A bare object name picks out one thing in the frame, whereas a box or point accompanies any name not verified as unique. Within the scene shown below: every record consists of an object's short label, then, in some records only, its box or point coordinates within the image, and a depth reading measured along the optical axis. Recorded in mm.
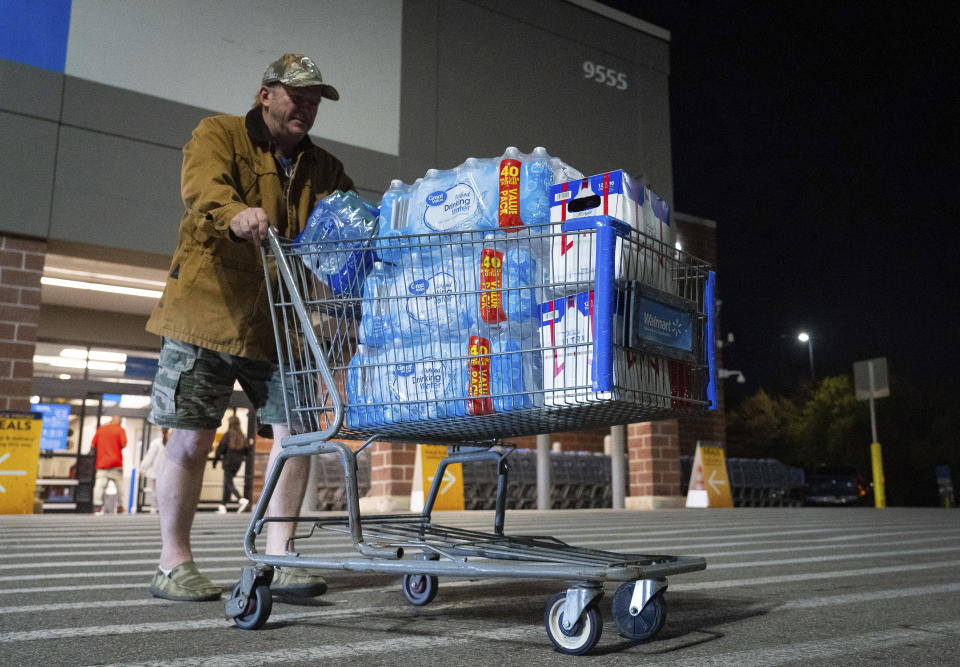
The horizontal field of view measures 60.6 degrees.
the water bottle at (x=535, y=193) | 2387
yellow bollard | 17484
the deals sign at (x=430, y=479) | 10406
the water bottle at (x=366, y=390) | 2453
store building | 10172
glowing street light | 53969
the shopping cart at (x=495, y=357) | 2141
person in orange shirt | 12977
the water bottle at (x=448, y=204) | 2447
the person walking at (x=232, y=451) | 14062
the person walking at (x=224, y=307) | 2844
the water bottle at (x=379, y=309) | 2506
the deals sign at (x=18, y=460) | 8930
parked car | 24984
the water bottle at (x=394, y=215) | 2549
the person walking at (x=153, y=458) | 13531
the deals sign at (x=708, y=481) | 13766
